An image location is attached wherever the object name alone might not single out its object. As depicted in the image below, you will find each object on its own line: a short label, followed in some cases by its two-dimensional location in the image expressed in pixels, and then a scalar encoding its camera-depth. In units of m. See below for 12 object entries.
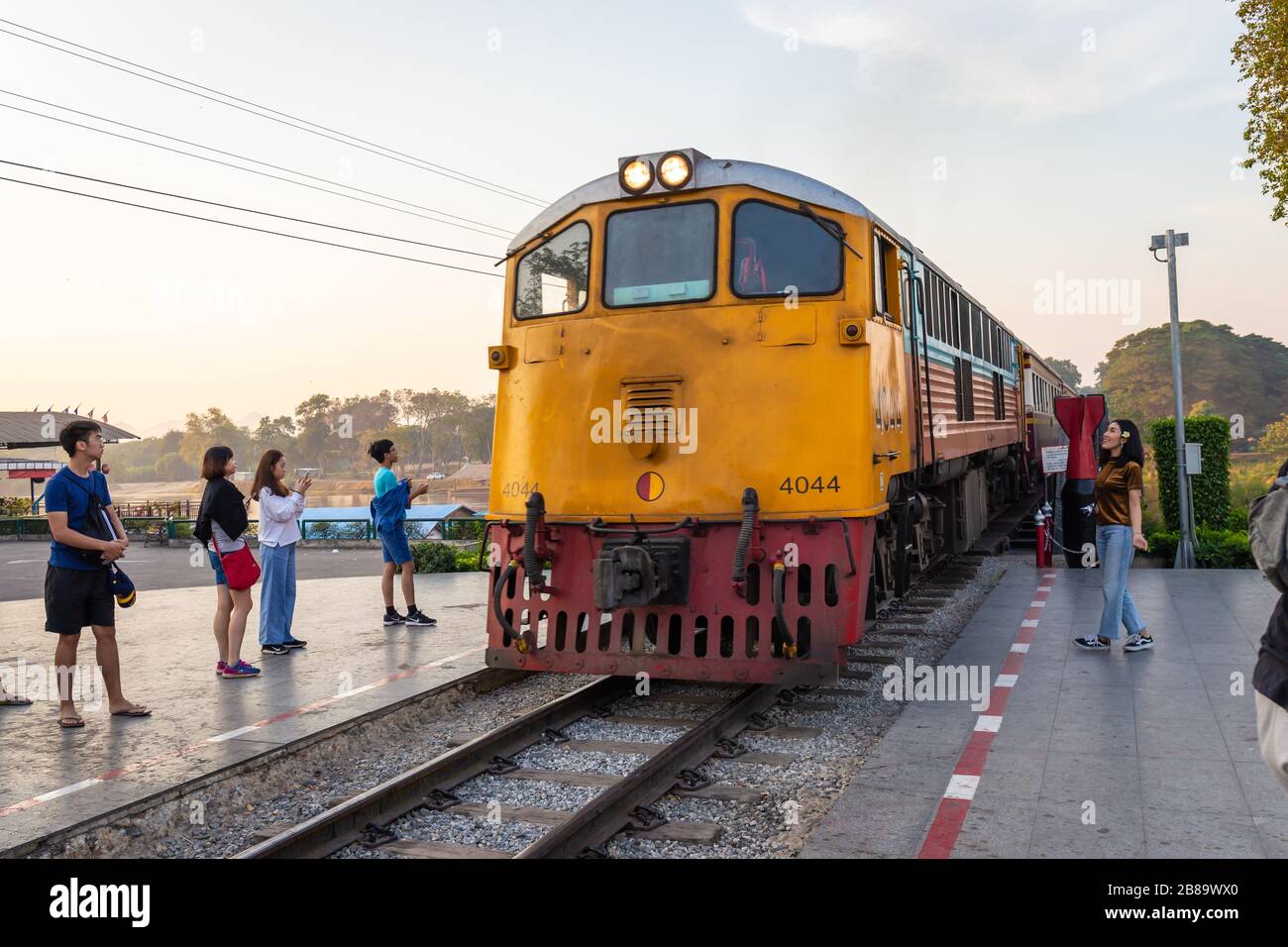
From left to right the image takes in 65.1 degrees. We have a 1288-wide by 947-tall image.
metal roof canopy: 34.69
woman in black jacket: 8.20
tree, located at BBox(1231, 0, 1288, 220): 17.36
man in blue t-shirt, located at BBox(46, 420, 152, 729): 6.55
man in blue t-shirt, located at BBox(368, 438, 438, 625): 10.23
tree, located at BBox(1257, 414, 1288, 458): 40.38
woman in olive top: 7.93
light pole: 13.52
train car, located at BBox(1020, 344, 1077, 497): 22.36
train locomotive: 6.62
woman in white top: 9.06
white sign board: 15.49
